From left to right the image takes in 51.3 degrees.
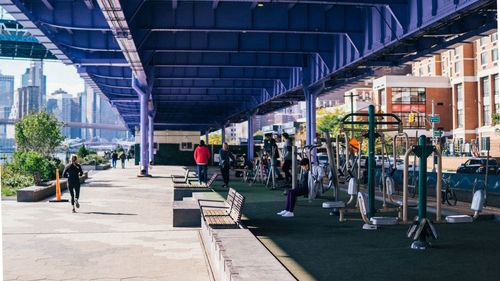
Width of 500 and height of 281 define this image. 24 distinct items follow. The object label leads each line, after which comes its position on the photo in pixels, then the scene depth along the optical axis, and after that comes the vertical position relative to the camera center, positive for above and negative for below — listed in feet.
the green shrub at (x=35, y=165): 77.66 -2.38
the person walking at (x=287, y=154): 63.52 -0.63
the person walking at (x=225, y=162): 71.05 -1.84
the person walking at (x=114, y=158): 166.94 -2.83
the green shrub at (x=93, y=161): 154.71 -3.55
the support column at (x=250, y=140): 176.86 +3.20
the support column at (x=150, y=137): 160.56 +3.81
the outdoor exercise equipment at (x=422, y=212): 26.61 -3.28
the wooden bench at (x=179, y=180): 71.32 -4.42
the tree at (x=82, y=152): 182.80 -0.95
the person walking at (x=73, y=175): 48.32 -2.42
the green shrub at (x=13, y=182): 68.77 -4.58
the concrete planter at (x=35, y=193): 57.31 -4.91
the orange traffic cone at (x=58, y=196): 56.90 -5.17
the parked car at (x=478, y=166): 110.63 -3.98
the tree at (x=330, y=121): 309.22 +16.82
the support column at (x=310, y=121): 107.86 +5.93
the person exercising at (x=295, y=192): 39.96 -3.33
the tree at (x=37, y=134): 128.77 +3.93
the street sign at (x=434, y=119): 162.34 +9.22
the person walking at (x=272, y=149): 67.85 -0.01
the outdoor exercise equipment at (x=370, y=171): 31.81 -1.50
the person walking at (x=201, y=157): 72.64 -1.13
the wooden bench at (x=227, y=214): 28.74 -4.11
